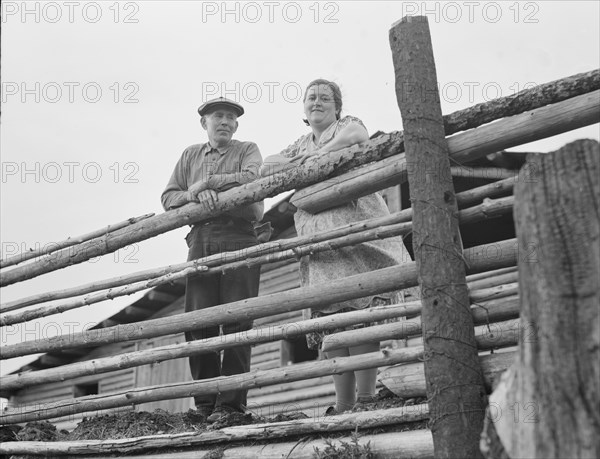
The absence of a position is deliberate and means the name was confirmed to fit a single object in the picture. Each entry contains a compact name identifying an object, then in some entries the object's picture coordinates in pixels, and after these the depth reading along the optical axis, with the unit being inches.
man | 200.8
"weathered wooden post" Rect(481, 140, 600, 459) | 93.4
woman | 181.0
